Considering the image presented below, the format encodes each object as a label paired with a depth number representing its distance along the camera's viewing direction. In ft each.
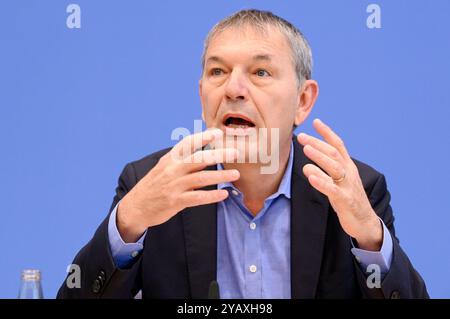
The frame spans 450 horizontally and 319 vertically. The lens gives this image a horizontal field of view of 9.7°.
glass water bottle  10.60
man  10.85
